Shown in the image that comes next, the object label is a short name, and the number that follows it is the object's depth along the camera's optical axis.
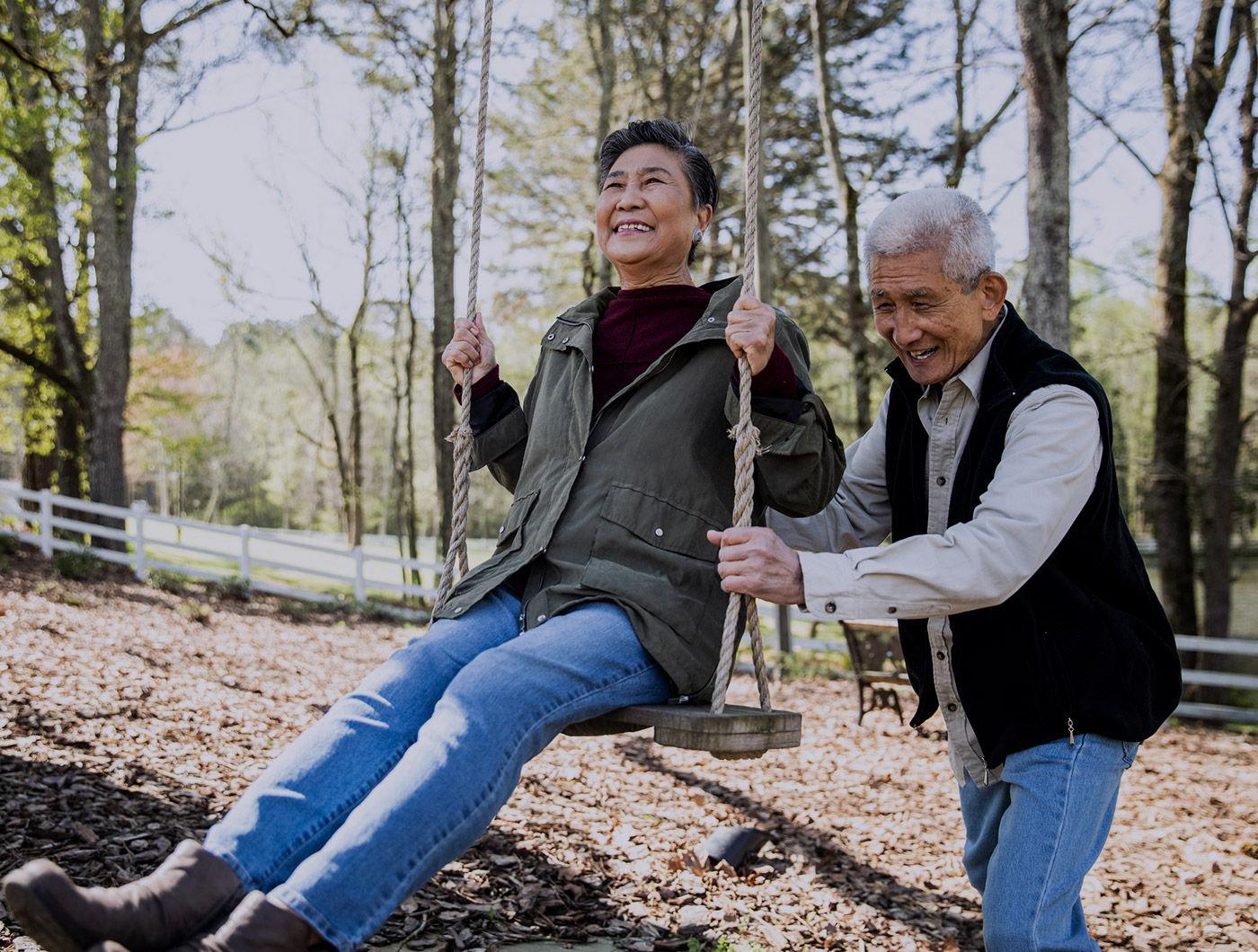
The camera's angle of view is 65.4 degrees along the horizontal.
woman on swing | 1.59
